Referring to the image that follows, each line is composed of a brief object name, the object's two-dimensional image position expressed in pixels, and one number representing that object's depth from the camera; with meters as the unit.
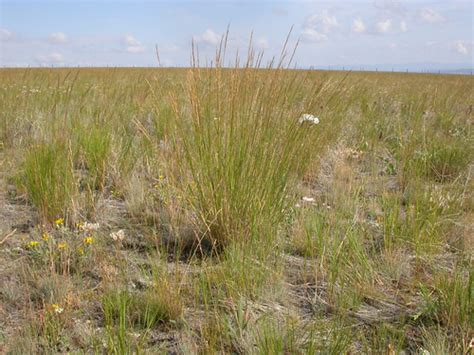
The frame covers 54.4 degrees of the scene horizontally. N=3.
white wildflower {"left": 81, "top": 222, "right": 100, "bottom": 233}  2.16
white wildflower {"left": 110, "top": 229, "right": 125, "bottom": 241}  1.97
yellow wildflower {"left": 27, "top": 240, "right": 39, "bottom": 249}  2.06
